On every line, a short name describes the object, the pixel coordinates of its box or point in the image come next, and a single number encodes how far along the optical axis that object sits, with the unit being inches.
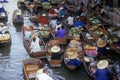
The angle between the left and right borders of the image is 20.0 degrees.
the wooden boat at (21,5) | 1382.9
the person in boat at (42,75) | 599.3
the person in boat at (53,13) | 1147.5
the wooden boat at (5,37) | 911.1
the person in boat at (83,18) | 1053.7
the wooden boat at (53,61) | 769.1
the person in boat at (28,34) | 915.4
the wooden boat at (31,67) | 687.4
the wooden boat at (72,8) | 1237.3
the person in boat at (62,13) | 1142.0
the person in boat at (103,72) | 649.6
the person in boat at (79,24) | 1000.2
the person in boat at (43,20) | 1058.4
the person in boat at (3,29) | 965.2
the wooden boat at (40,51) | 818.2
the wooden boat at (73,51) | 749.9
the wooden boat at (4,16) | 1184.2
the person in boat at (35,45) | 824.9
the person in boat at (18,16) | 1122.0
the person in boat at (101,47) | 799.0
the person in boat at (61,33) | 897.1
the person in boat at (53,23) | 1003.6
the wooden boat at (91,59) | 724.4
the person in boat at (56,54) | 769.6
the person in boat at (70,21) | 1047.6
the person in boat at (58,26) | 945.0
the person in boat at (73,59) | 736.3
